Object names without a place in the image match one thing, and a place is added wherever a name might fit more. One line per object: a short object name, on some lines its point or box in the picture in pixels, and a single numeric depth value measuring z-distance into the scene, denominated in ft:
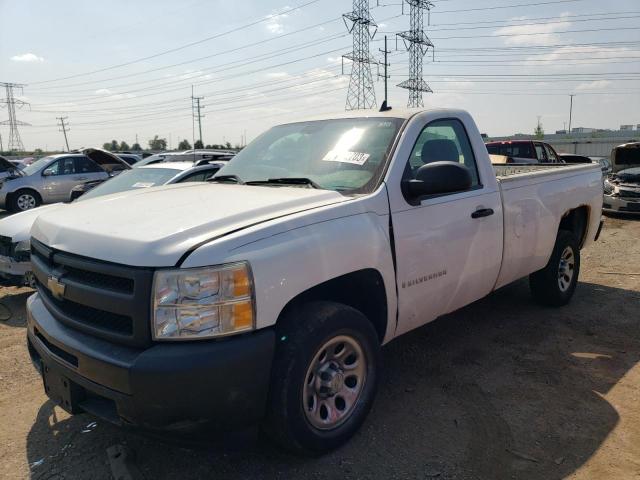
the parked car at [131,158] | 77.00
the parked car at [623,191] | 40.61
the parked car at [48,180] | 44.09
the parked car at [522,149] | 49.19
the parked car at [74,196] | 17.93
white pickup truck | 7.46
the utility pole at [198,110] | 248.24
